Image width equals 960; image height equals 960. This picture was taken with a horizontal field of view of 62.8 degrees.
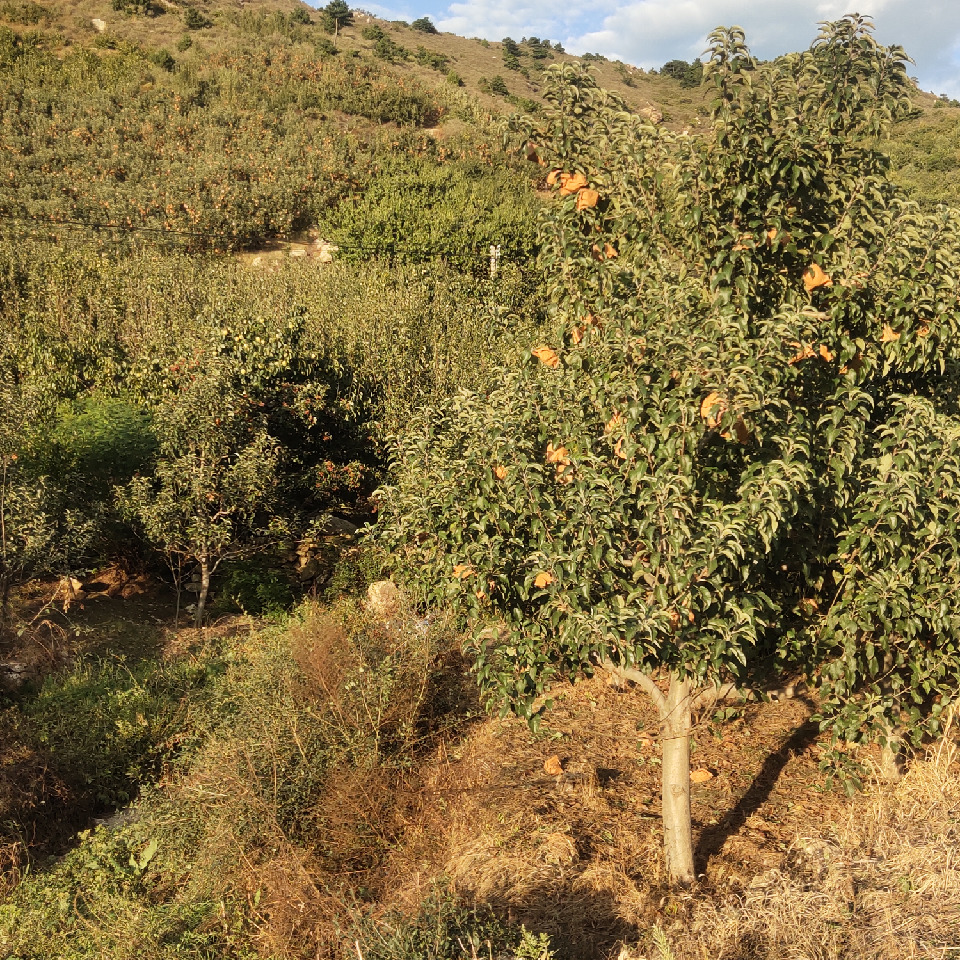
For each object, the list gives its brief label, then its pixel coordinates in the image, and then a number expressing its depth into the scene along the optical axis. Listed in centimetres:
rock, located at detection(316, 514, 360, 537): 1378
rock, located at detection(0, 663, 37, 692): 927
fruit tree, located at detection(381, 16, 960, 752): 413
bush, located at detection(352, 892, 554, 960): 435
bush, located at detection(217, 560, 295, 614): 1212
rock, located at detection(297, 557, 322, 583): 1324
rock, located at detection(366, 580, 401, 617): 1102
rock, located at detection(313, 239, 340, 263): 2619
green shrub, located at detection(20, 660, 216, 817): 784
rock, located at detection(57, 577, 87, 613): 1148
